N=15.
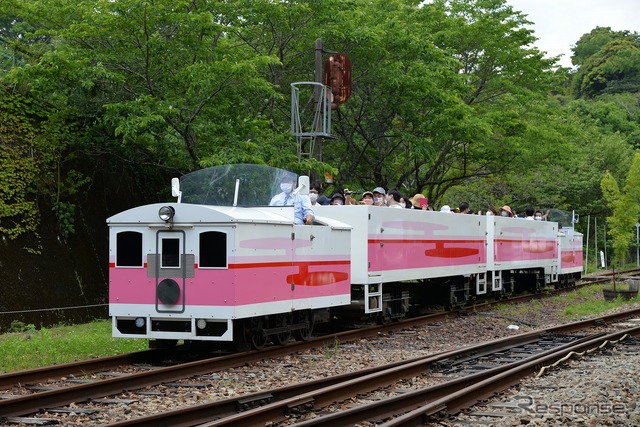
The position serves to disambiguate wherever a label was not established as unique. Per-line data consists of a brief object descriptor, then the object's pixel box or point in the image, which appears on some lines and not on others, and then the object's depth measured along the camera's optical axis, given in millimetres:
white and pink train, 12492
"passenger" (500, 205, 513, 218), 26766
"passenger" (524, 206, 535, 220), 29605
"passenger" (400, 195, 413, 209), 19406
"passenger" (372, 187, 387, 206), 18281
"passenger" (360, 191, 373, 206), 17828
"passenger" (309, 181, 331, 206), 17344
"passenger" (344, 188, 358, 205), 17953
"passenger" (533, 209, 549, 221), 30055
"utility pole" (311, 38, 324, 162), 20969
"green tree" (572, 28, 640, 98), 87750
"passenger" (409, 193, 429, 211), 20484
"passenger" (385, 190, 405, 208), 18859
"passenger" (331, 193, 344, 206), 17656
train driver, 14492
